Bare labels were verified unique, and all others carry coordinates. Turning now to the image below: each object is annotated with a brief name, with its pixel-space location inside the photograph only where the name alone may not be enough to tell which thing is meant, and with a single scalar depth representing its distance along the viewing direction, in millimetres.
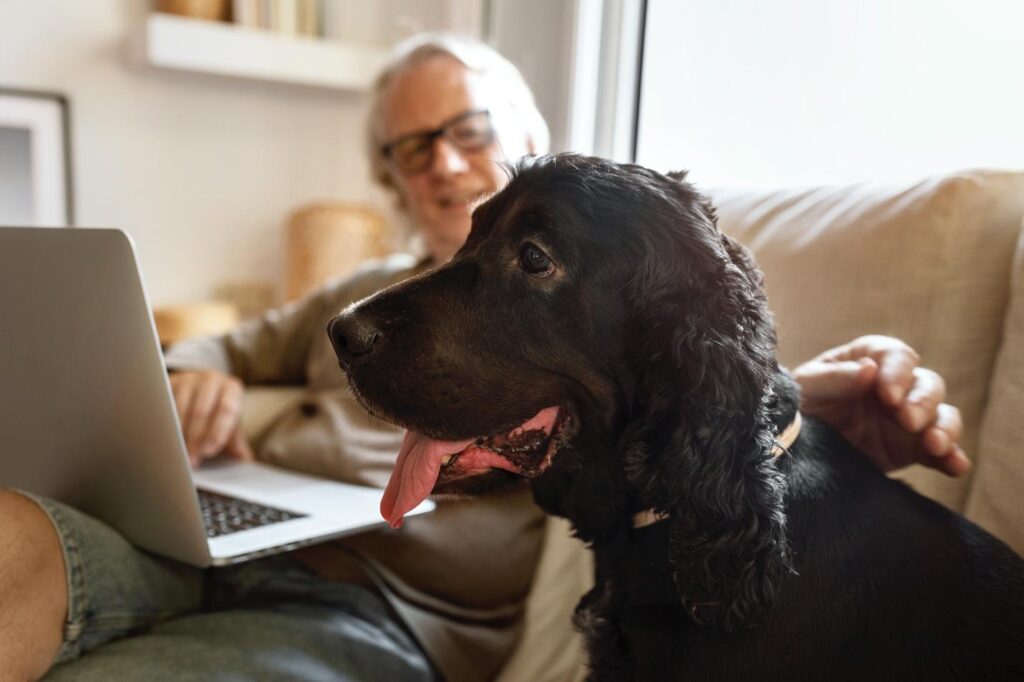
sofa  1151
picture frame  3043
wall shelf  3012
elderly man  1076
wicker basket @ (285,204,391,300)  3270
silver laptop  1033
